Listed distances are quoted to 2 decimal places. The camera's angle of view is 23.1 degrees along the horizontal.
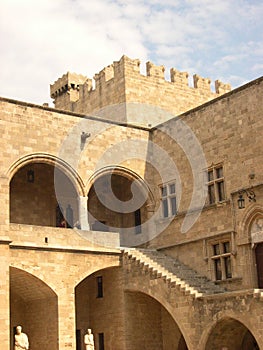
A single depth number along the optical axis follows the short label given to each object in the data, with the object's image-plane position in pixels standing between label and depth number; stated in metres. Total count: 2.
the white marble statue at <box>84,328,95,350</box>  21.23
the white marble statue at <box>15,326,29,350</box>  20.03
